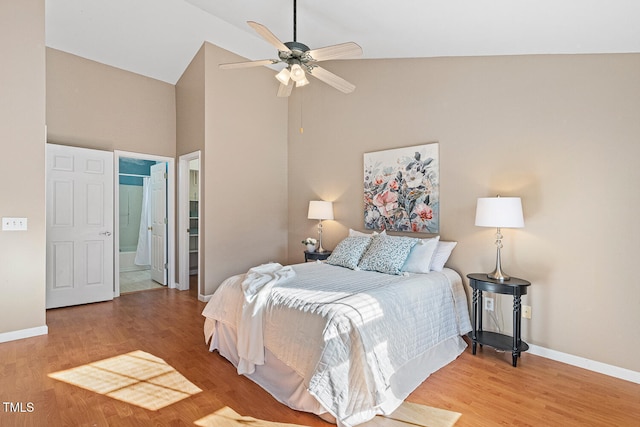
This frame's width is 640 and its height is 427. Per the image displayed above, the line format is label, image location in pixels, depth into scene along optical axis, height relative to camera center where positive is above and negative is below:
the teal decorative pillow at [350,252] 3.37 -0.44
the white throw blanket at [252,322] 2.31 -0.81
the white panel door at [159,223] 5.23 -0.21
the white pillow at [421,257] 3.09 -0.45
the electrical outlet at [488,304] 3.13 -0.90
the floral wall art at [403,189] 3.56 +0.25
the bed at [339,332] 1.88 -0.84
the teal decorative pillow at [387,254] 3.07 -0.43
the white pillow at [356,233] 3.95 -0.28
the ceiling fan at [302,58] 2.29 +1.15
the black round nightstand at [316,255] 4.42 -0.62
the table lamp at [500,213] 2.68 -0.02
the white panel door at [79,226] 4.02 -0.21
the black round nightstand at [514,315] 2.65 -0.91
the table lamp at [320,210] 4.43 +0.00
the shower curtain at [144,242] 6.51 -0.64
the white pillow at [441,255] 3.25 -0.45
